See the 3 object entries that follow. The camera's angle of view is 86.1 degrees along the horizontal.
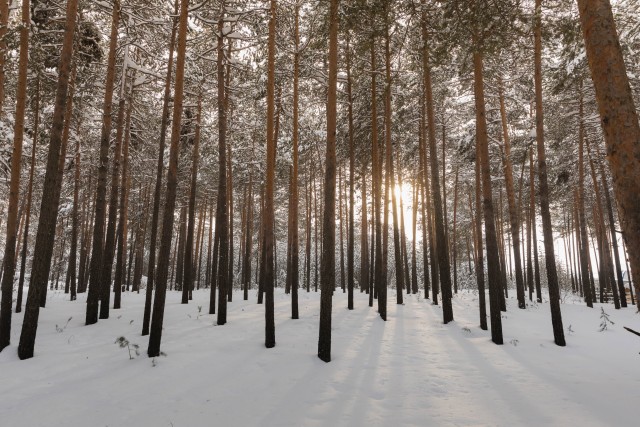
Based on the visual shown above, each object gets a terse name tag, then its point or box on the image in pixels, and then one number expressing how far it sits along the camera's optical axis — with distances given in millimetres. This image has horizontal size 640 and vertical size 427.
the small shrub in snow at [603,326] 10611
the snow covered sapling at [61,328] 8795
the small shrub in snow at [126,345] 7041
